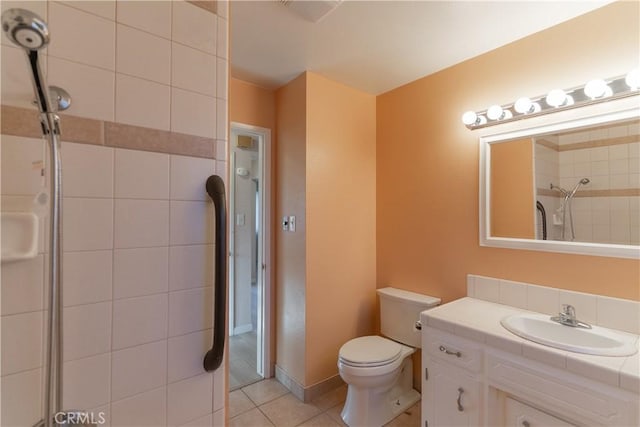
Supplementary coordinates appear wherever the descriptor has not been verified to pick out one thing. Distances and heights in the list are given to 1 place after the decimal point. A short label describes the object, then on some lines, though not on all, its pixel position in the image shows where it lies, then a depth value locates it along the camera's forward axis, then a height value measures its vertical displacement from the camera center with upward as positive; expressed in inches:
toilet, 68.7 -35.8
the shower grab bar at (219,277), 32.2 -6.9
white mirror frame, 53.4 +18.7
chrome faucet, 54.6 -19.8
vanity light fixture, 52.0 +23.8
